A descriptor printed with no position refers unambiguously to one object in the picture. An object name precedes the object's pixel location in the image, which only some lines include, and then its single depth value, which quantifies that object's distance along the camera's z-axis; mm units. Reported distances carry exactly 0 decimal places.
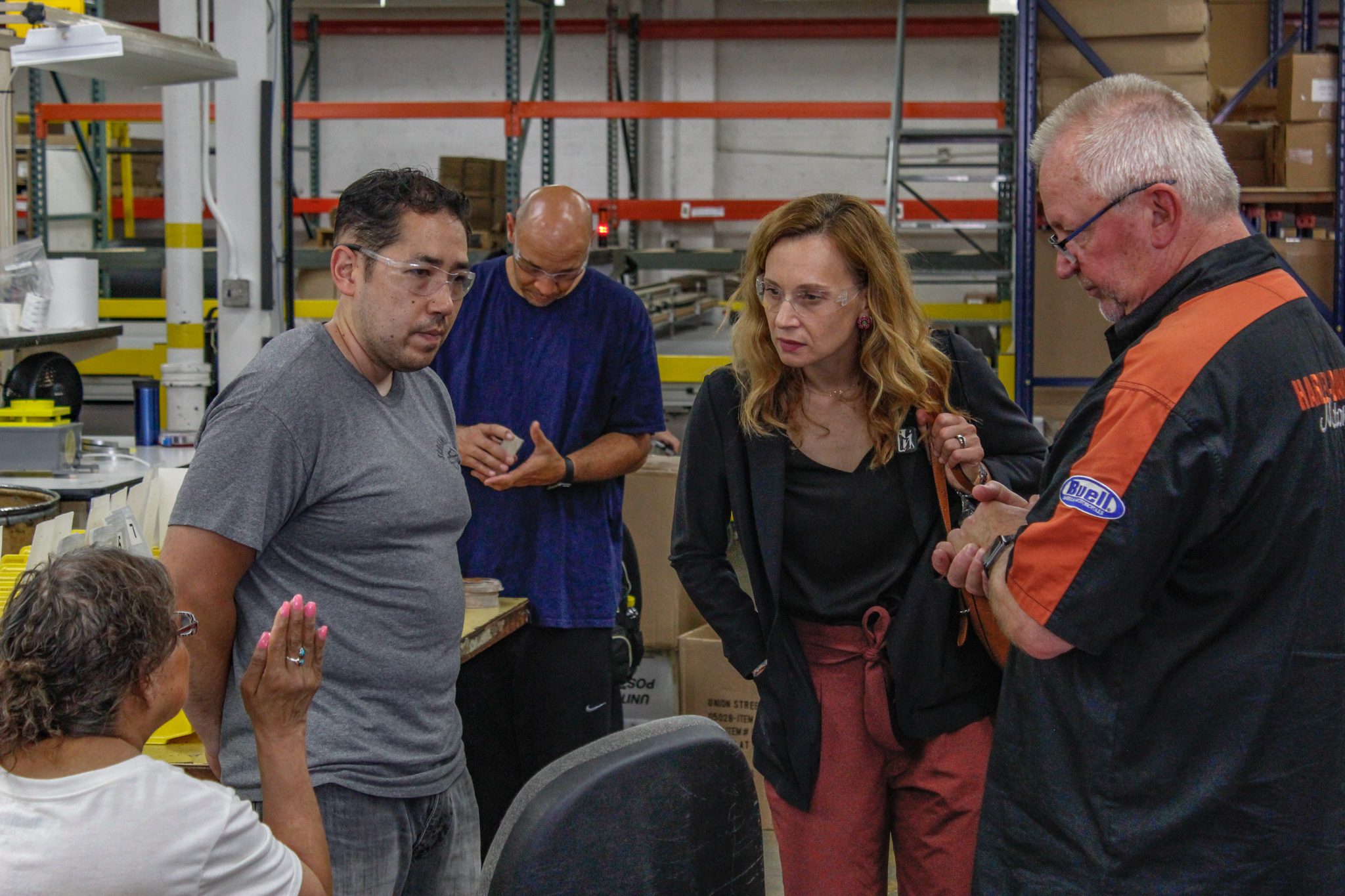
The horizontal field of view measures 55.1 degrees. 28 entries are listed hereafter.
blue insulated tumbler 4656
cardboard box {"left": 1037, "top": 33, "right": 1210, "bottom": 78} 5062
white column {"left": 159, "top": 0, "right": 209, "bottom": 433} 4902
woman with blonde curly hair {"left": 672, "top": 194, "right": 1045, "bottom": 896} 1976
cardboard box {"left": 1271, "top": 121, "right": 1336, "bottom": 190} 5215
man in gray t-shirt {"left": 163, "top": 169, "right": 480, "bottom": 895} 1631
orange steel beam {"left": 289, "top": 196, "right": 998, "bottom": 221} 8133
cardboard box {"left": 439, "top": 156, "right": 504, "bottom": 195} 8508
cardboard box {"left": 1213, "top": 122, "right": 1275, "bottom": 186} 5484
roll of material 4555
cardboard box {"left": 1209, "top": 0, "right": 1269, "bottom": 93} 6621
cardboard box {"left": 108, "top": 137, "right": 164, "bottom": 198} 10367
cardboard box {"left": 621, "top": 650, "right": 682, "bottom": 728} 4441
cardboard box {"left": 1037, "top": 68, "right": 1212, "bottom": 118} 5027
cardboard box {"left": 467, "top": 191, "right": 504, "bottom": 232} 8578
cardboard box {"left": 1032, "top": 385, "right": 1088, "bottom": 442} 5641
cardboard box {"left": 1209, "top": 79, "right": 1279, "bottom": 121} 6320
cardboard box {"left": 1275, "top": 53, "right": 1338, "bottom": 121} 5184
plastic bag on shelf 4328
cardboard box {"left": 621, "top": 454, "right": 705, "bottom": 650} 4438
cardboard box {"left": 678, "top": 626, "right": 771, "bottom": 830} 4008
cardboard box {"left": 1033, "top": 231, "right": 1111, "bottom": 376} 5277
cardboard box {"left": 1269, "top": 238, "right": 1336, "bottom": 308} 5301
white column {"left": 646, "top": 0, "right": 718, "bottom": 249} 11664
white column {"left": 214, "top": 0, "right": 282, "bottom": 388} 4906
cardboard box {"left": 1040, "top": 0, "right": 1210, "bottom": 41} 5027
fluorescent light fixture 3404
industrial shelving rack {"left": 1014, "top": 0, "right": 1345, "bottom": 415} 5094
